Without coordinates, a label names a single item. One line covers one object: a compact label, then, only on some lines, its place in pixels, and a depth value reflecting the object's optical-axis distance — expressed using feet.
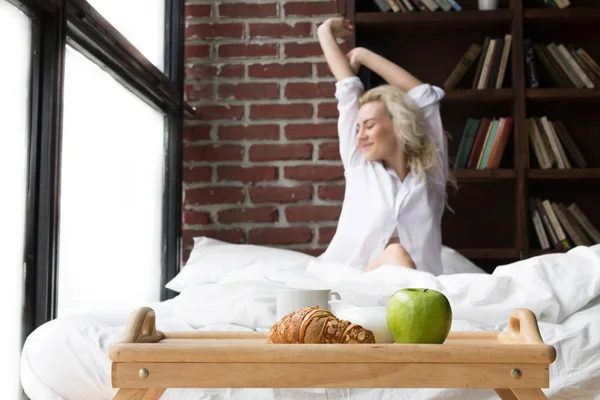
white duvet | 4.43
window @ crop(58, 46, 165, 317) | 6.63
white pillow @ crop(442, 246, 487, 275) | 8.91
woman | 8.98
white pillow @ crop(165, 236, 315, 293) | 7.68
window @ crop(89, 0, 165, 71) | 7.80
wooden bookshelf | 9.90
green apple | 3.60
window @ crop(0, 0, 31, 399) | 5.40
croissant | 3.54
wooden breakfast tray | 3.31
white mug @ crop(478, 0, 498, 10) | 10.21
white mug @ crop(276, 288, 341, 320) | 4.34
